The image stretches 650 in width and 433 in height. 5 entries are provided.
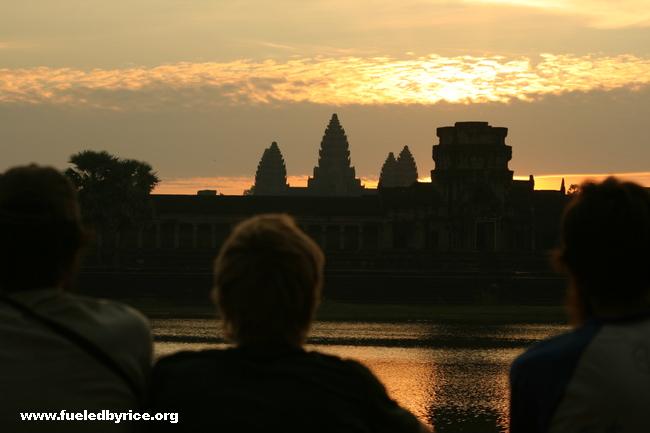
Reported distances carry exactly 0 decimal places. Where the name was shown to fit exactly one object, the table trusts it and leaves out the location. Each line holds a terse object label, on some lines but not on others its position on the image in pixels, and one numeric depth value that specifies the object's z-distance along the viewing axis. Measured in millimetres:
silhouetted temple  133987
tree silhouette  105527
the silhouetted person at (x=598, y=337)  6076
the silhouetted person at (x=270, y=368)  6033
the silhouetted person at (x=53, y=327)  6204
